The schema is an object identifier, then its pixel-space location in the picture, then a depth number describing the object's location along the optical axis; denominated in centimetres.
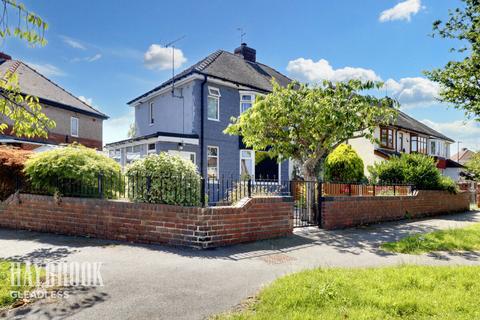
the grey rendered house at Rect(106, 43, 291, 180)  1800
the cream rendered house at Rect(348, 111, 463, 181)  2784
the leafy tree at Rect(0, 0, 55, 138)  568
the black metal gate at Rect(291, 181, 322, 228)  1080
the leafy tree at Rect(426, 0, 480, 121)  1302
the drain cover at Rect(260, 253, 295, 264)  670
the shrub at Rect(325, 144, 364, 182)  1798
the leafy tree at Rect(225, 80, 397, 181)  1084
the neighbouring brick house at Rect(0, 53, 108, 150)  2308
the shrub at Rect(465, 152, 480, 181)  2923
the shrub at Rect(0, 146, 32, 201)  1011
